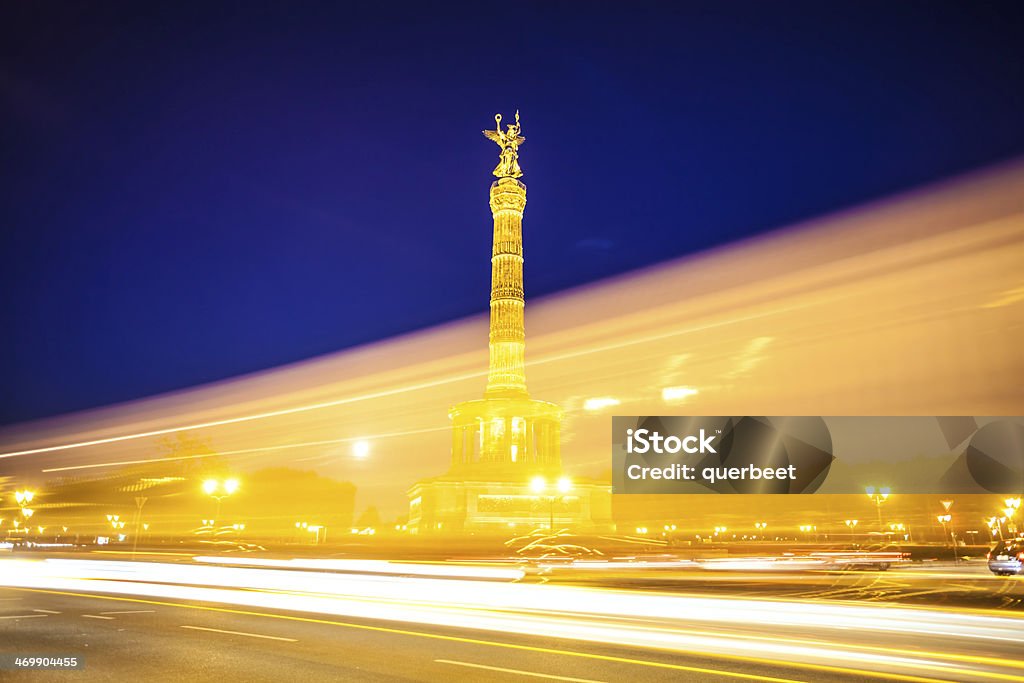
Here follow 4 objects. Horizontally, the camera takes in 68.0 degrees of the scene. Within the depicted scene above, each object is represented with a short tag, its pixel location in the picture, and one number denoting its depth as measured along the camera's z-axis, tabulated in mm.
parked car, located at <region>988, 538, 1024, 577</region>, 19906
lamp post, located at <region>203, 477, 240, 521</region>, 31106
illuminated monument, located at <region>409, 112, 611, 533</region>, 47000
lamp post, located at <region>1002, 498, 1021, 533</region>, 32969
